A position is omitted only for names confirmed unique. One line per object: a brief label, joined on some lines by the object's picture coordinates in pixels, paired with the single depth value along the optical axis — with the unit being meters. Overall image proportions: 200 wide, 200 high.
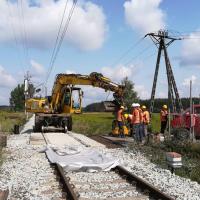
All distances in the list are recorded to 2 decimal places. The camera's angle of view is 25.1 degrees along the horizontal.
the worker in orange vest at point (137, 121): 19.34
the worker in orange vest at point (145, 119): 20.58
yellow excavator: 28.78
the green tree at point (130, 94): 81.24
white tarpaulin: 12.05
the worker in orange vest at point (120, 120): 23.59
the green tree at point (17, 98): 146.45
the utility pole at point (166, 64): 42.50
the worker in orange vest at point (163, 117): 25.19
